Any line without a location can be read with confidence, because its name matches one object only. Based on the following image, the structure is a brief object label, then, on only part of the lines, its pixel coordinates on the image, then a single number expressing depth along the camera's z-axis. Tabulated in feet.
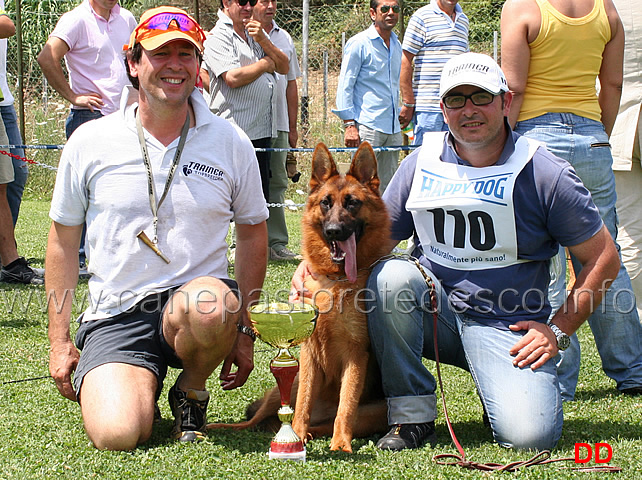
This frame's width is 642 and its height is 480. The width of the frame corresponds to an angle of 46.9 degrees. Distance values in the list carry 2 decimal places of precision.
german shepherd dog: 10.28
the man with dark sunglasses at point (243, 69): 21.18
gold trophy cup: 8.95
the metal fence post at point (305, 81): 37.42
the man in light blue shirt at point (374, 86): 24.52
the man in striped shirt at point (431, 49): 22.65
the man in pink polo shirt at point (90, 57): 20.08
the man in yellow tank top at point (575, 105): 12.10
